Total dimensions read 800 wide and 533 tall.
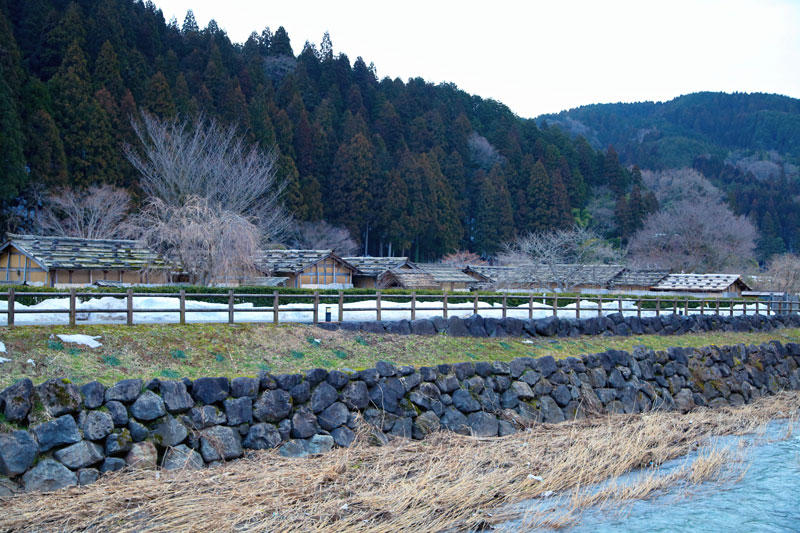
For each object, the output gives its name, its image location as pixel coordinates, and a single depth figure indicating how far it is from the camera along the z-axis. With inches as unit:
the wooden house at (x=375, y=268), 1563.7
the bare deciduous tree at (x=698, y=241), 2186.3
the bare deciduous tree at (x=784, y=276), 1860.2
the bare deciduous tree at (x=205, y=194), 905.5
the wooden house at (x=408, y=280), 1509.6
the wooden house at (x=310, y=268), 1386.6
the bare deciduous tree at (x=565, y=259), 1518.5
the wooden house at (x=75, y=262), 1048.2
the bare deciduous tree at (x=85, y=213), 1437.0
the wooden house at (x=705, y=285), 1545.3
